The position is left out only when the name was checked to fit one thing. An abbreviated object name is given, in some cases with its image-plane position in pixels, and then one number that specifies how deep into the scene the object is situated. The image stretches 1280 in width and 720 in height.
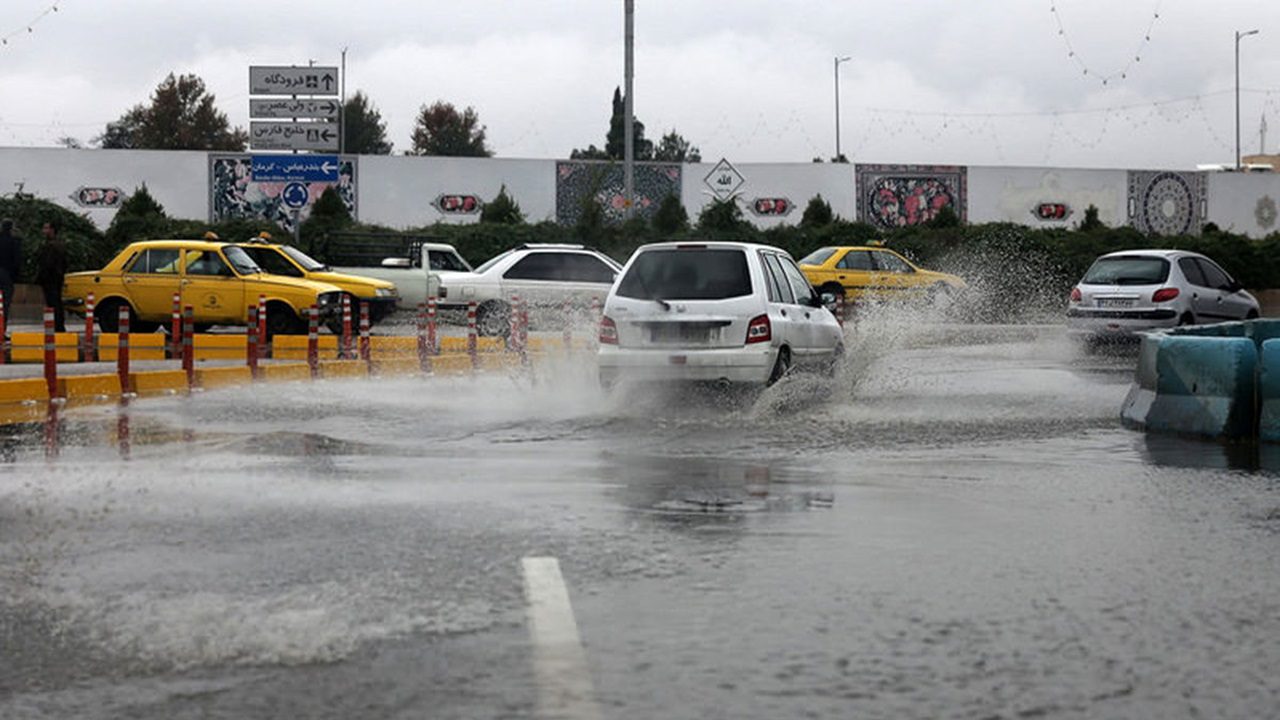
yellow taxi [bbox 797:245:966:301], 36.53
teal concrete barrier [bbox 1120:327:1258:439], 12.98
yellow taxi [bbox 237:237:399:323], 27.42
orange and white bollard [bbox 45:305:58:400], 16.17
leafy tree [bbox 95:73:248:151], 103.19
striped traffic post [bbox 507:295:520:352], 22.14
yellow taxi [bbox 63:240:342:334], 25.92
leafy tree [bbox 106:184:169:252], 40.09
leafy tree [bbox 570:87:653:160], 115.75
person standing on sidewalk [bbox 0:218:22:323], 26.11
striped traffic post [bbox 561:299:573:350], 28.60
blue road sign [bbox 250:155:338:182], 30.42
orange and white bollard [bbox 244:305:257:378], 19.27
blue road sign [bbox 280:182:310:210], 30.77
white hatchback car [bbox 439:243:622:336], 28.72
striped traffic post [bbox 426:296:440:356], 22.43
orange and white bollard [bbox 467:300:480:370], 22.16
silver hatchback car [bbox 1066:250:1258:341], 25.06
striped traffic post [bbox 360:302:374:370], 21.62
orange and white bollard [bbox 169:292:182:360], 20.71
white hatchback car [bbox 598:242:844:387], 14.94
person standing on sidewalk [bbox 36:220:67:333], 26.17
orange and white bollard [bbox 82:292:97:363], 21.75
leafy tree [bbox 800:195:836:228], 48.59
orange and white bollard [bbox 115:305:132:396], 17.25
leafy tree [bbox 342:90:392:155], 114.19
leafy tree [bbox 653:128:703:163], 134.50
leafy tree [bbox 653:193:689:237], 45.50
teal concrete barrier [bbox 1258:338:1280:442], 12.70
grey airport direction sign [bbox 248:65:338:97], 32.41
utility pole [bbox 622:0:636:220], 36.41
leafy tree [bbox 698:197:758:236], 45.16
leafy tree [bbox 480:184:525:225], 47.69
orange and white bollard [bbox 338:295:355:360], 21.88
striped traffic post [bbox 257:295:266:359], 22.52
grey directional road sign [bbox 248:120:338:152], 32.69
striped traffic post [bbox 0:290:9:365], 18.69
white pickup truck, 30.00
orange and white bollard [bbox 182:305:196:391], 18.44
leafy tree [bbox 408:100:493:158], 117.56
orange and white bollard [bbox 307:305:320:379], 19.88
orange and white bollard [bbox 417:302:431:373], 21.25
